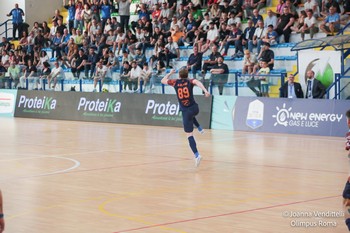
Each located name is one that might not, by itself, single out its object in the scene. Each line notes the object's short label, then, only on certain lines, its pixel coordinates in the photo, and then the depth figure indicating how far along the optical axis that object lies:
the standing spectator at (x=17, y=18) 43.78
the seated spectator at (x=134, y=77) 30.25
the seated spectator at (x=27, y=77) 34.53
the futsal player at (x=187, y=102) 16.73
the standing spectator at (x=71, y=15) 41.53
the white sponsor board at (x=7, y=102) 35.47
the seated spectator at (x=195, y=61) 30.29
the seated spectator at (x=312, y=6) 29.60
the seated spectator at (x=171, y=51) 32.59
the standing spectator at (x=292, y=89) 25.28
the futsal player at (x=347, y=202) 8.45
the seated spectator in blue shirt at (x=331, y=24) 27.98
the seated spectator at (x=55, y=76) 33.70
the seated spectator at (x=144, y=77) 29.67
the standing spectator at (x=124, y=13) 37.75
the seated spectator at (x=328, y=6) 28.86
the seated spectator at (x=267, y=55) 27.91
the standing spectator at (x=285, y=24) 30.11
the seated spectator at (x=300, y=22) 29.55
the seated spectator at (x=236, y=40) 30.75
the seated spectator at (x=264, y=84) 25.94
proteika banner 28.61
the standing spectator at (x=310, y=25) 28.78
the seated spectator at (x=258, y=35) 30.08
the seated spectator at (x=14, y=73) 35.19
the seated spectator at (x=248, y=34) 30.72
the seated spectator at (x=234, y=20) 31.84
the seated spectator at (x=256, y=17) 31.20
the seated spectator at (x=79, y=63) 34.69
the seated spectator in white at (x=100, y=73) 31.70
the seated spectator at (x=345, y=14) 28.28
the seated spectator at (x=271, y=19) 30.51
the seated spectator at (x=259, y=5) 32.77
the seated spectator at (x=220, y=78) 27.08
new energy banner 23.97
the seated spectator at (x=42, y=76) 34.16
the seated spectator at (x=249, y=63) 27.48
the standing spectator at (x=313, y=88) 24.95
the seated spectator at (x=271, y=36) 29.93
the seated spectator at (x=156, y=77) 29.29
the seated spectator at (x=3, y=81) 35.62
